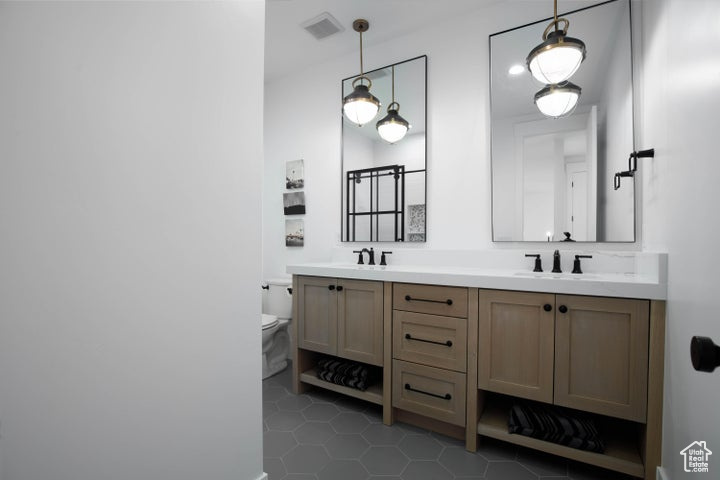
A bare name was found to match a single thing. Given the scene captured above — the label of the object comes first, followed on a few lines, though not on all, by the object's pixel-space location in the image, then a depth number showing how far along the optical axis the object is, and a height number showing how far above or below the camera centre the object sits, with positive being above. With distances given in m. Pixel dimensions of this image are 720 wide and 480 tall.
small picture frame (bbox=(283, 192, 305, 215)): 3.11 +0.28
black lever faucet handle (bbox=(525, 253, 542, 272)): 2.01 -0.20
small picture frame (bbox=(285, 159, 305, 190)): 3.13 +0.55
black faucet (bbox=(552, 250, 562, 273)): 1.97 -0.18
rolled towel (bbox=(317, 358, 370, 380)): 2.25 -0.97
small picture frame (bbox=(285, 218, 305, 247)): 3.13 -0.01
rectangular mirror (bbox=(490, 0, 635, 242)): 1.88 +0.55
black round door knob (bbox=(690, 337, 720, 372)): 0.61 -0.23
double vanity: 1.41 -0.59
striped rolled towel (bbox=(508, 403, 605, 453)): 1.55 -0.97
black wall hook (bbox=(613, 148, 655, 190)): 1.60 +0.37
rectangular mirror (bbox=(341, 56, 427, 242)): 2.53 +0.51
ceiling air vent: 2.42 +1.58
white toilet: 2.75 -0.78
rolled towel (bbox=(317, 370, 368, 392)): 2.18 -1.02
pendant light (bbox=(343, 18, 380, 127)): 2.25 +0.88
